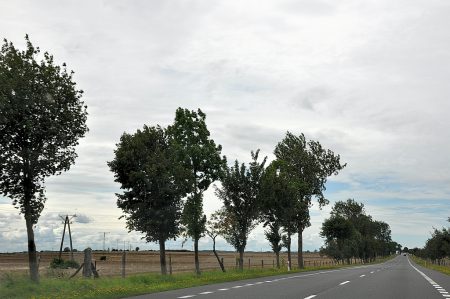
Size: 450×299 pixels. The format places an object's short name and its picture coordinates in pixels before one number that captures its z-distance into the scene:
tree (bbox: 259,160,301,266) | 47.34
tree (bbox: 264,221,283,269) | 50.21
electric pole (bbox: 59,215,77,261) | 79.24
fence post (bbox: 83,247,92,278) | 26.70
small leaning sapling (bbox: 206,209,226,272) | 38.41
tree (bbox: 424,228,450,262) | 80.31
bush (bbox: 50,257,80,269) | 44.75
